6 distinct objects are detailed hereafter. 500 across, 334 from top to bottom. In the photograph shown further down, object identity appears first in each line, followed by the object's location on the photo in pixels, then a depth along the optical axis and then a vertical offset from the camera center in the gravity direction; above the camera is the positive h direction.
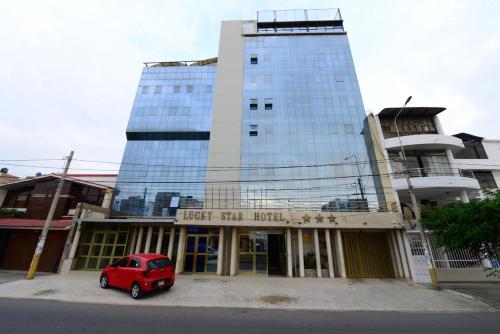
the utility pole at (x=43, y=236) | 13.19 +0.71
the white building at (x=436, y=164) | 15.12 +7.99
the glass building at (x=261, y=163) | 16.00 +8.71
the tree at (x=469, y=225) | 10.39 +1.40
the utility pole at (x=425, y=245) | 12.98 +0.40
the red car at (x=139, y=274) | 9.75 -1.15
